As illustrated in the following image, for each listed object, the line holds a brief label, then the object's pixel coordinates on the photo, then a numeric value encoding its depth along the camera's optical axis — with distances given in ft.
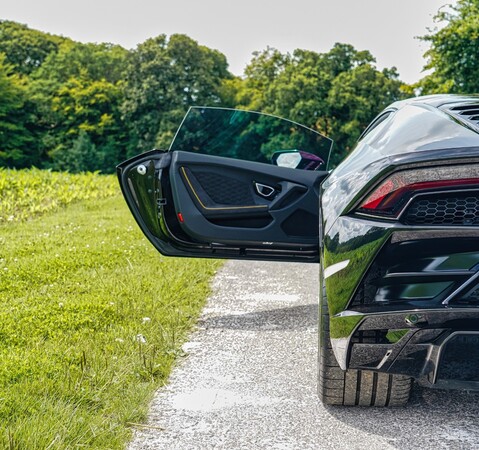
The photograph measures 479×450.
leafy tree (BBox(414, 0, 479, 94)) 87.56
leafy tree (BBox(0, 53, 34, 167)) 171.42
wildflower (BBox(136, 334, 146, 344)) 12.59
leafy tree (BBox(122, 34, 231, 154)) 168.04
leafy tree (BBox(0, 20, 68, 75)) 209.05
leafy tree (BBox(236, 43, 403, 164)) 144.05
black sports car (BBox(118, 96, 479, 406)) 8.00
